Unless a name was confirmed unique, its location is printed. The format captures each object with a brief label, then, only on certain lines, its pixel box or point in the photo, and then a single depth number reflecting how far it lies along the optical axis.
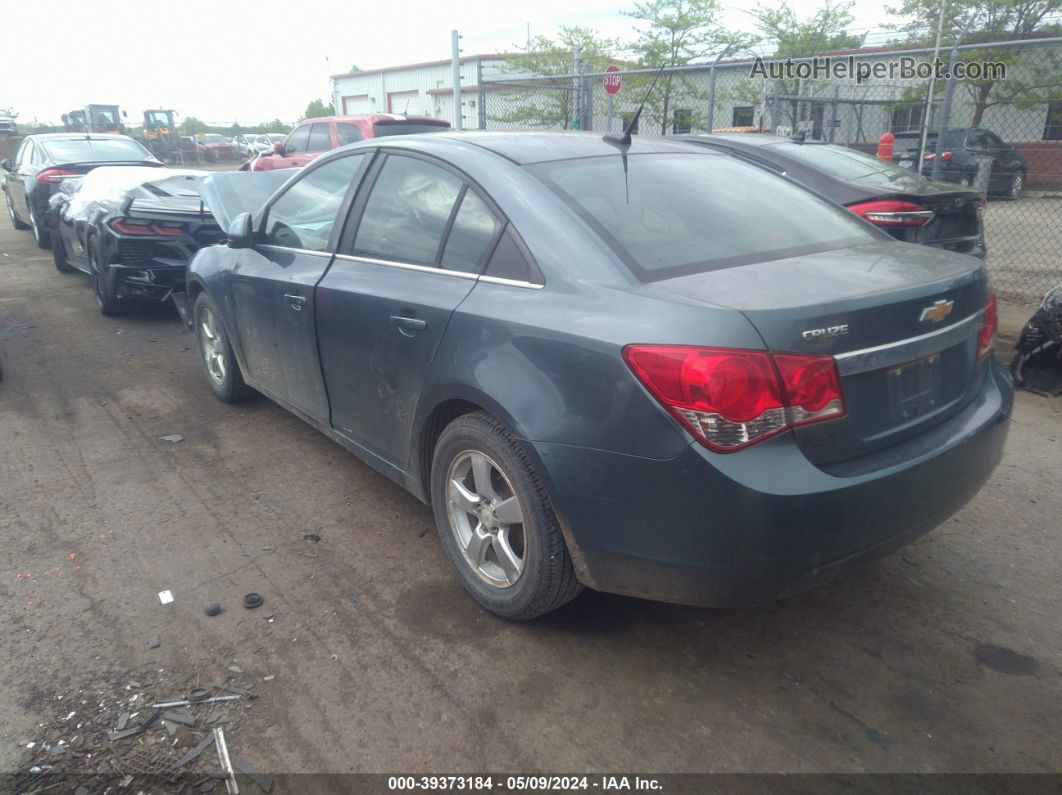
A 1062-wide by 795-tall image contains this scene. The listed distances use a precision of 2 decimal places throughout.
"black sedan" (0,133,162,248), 10.94
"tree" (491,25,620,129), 14.13
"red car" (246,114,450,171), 12.98
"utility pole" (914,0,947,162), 9.45
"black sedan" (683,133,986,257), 6.02
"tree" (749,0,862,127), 18.81
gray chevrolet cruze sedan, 2.18
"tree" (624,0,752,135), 16.62
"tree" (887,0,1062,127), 16.48
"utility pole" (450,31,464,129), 13.05
